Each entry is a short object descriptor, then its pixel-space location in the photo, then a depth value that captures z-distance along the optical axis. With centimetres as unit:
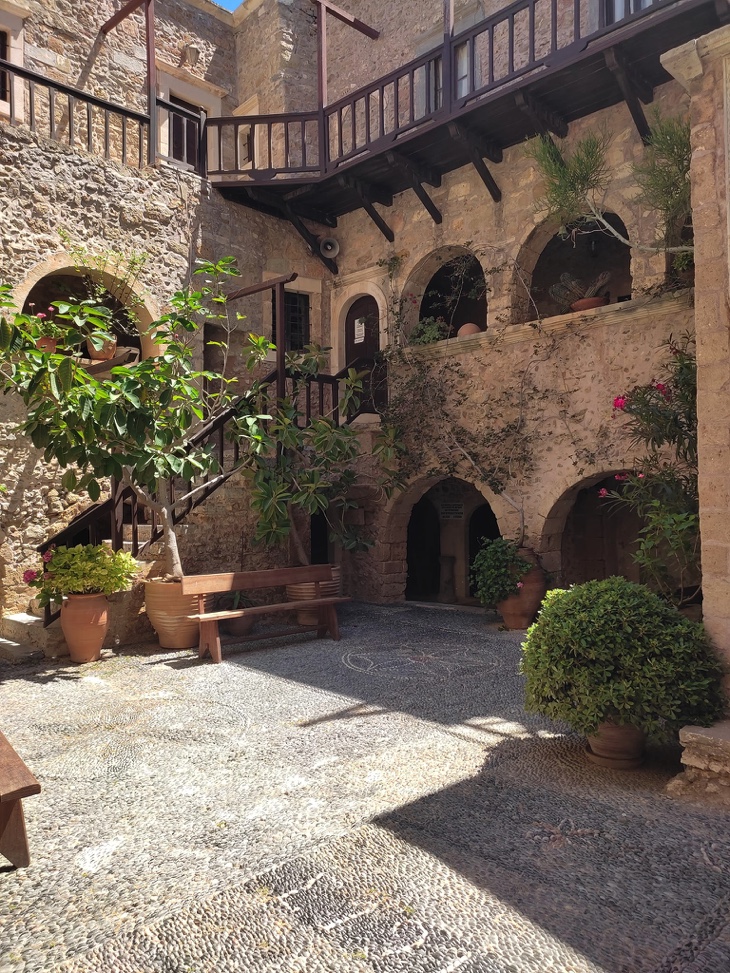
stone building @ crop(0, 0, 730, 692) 704
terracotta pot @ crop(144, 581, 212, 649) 608
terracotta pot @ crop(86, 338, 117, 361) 734
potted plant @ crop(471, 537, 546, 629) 717
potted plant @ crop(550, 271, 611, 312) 729
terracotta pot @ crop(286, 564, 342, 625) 657
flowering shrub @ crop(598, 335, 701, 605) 436
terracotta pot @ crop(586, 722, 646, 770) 333
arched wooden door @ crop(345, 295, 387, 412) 930
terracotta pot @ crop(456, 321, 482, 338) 851
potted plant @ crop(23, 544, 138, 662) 568
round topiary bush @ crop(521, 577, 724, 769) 312
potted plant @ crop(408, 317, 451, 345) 863
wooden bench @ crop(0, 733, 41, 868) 251
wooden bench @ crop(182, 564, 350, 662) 570
